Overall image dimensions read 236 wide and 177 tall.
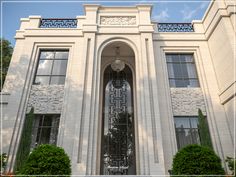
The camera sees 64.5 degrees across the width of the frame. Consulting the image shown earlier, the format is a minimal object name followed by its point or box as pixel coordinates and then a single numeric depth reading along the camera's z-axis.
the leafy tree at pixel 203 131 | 7.71
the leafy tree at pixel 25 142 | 7.22
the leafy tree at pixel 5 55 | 12.10
